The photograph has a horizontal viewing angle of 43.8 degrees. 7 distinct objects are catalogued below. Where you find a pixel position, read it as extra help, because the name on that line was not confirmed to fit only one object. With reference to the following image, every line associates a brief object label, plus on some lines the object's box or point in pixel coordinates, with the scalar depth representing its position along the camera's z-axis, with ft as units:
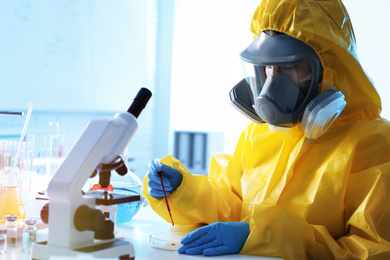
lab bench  3.87
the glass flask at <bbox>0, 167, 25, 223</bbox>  4.54
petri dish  4.26
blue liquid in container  5.16
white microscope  3.11
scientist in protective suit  4.49
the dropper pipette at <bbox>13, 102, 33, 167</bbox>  4.93
